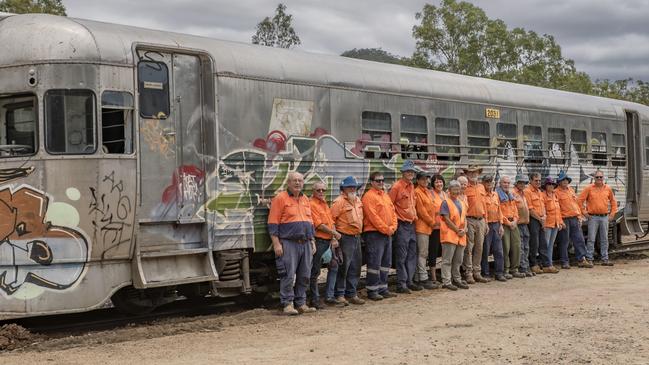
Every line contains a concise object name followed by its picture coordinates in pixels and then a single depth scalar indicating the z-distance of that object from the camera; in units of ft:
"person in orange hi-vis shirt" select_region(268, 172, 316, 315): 31.48
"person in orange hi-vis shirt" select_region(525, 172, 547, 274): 45.47
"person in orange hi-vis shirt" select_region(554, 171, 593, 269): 48.06
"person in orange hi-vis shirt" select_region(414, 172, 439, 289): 38.06
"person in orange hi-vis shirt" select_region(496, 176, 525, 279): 43.24
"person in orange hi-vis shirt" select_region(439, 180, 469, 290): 38.70
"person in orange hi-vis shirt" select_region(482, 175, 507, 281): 42.14
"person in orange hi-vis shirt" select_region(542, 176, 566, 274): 46.29
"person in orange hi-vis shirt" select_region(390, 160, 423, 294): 36.99
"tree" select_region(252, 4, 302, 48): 120.47
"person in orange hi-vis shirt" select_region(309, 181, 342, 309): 33.01
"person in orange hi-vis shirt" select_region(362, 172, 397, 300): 35.27
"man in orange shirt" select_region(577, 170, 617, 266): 49.70
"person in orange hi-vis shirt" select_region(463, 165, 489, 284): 41.01
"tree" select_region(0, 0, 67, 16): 78.77
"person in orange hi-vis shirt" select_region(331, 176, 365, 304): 34.19
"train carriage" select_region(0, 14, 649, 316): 26.66
